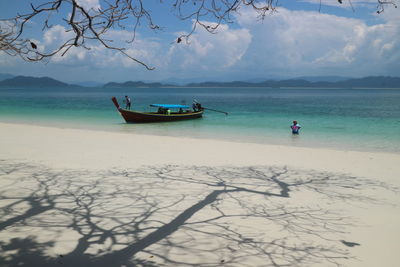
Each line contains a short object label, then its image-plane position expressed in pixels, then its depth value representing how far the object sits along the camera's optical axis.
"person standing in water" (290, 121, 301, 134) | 20.47
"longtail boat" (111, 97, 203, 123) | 25.58
